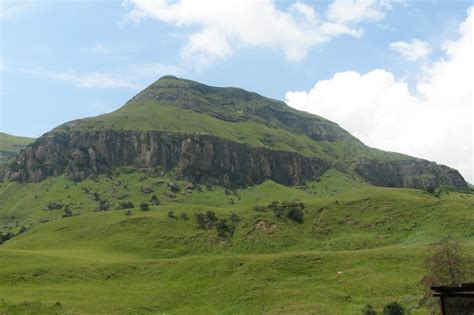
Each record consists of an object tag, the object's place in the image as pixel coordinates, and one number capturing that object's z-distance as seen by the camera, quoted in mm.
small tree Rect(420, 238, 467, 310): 44344
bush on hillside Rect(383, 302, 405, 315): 48375
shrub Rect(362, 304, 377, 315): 49322
